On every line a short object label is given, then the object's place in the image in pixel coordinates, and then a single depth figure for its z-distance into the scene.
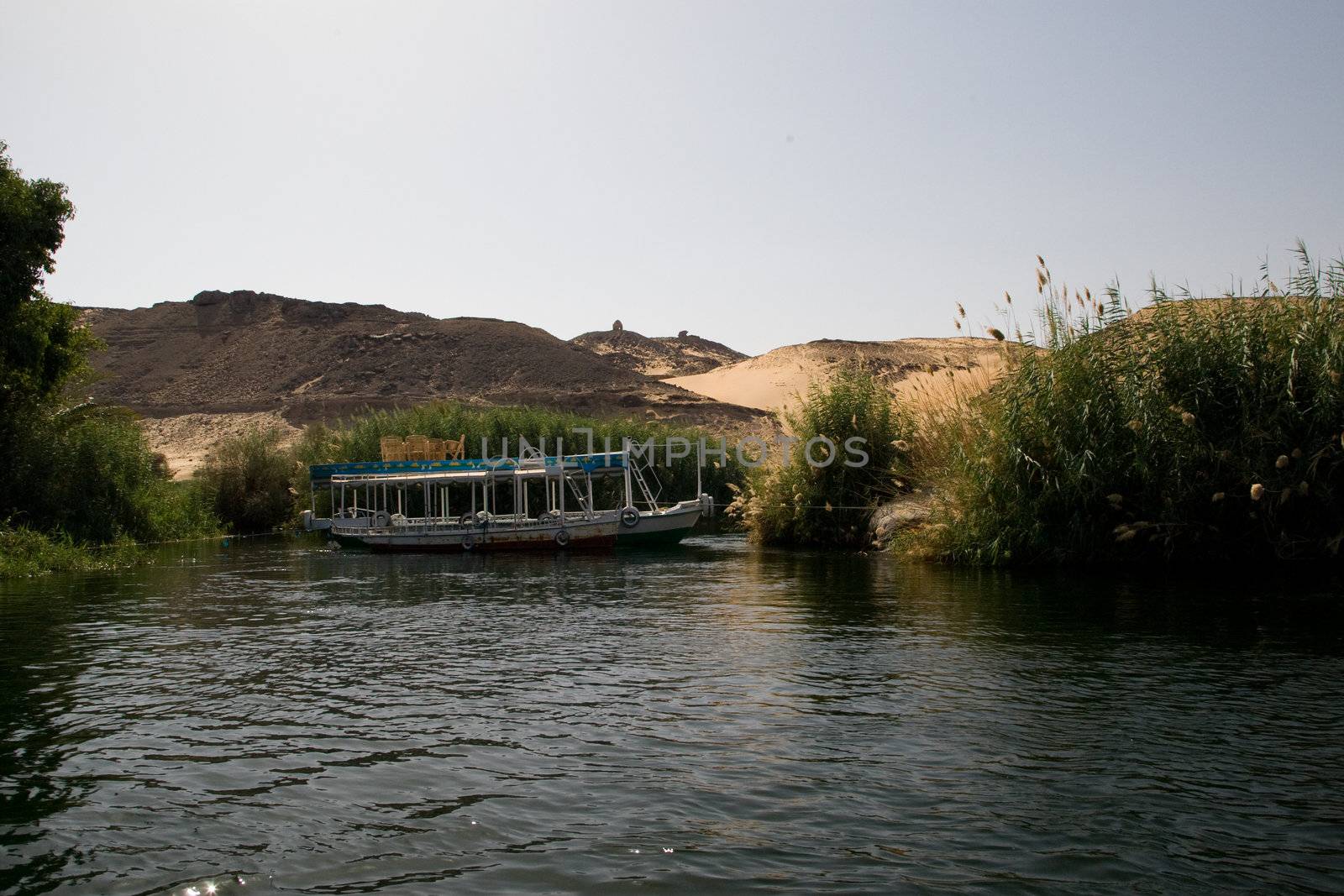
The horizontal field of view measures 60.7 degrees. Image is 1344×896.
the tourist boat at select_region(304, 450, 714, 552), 34.97
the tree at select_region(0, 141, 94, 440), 27.47
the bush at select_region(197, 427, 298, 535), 47.72
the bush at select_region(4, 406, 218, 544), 31.09
